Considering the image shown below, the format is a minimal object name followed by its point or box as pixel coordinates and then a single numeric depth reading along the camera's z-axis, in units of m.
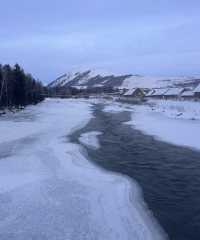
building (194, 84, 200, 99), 54.88
